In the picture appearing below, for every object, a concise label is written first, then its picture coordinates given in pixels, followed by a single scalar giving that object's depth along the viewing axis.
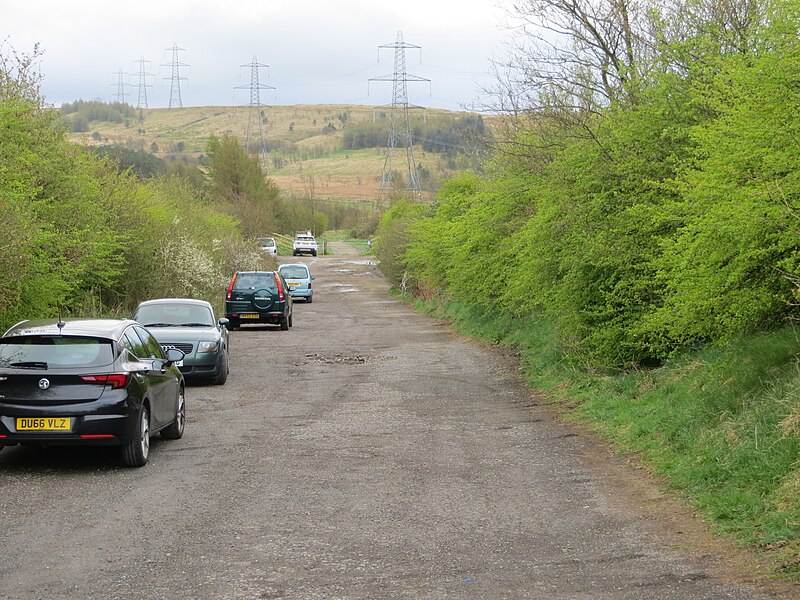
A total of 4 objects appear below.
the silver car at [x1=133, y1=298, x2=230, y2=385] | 18.11
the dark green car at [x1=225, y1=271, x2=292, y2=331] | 30.78
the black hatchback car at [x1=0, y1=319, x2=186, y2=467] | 10.45
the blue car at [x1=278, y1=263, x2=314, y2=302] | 44.91
